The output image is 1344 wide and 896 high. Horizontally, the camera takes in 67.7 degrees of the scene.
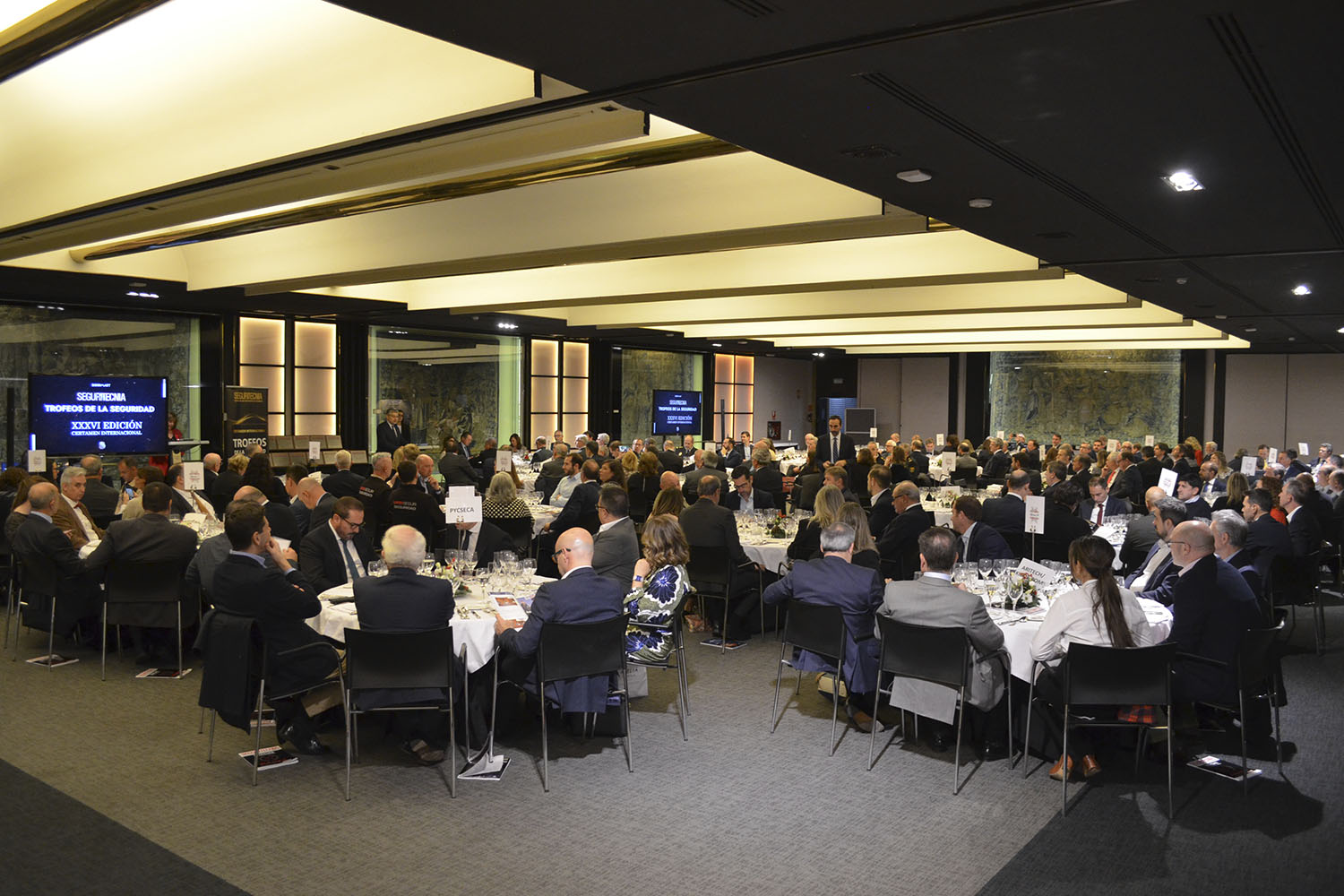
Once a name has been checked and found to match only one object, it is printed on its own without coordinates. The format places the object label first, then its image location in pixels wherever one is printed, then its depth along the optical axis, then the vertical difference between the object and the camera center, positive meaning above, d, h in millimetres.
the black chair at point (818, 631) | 5438 -1190
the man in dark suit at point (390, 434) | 15109 -379
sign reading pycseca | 6820 -660
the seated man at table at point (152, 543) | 6551 -912
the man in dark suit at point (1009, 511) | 8297 -777
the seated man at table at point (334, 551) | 5945 -862
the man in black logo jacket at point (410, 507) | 8550 -846
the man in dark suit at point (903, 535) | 7422 -877
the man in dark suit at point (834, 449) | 16762 -575
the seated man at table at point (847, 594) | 5574 -1013
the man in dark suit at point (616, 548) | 6250 -857
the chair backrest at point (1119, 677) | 4559 -1181
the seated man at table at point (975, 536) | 6688 -800
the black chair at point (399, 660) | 4594 -1164
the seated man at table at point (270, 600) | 4863 -947
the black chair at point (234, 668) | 4863 -1281
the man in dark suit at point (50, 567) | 6637 -1097
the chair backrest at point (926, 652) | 4867 -1169
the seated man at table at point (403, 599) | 4773 -906
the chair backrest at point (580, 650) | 4855 -1168
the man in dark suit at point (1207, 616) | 4875 -966
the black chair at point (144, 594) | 6512 -1237
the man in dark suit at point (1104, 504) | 9031 -778
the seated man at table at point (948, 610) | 5020 -983
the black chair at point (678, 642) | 5578 -1307
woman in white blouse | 4758 -952
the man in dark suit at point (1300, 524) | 8391 -859
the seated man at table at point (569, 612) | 4965 -1004
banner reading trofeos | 13664 -161
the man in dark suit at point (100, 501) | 8867 -861
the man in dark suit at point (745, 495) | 9523 -804
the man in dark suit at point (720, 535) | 7512 -917
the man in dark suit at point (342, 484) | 8891 -681
